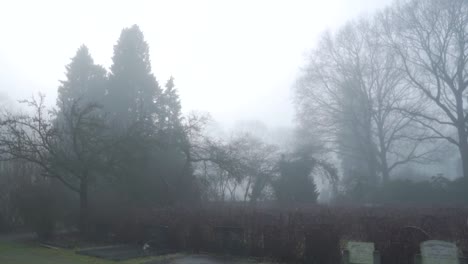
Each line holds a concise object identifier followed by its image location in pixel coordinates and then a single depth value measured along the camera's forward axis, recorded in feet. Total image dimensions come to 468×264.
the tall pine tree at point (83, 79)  119.67
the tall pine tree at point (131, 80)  114.11
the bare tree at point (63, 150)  74.74
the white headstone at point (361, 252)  39.27
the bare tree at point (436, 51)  100.27
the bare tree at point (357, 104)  121.08
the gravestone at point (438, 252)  36.01
